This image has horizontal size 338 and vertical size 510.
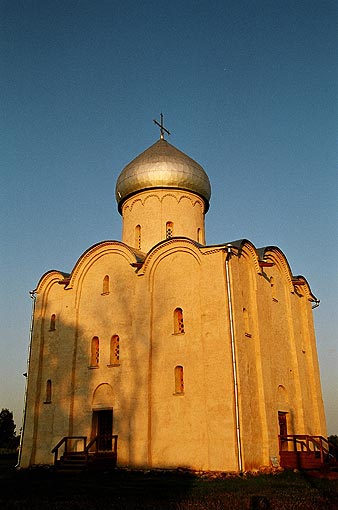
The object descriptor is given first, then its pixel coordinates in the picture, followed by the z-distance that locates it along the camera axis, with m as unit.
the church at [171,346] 14.64
